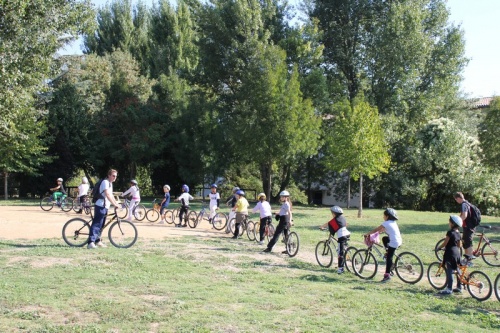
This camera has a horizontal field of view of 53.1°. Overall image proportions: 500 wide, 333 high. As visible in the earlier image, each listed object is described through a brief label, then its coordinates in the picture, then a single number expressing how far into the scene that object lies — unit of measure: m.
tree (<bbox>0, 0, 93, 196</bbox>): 19.61
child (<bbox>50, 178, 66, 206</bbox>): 24.44
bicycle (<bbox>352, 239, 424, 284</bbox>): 10.59
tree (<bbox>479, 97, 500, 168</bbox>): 25.48
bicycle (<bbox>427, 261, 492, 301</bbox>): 9.23
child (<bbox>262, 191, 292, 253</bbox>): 13.81
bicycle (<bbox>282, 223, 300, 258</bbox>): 13.46
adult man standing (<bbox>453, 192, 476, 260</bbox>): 12.16
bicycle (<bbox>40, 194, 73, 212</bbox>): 24.48
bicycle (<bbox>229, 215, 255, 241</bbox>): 16.92
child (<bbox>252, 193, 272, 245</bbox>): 15.06
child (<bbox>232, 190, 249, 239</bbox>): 16.83
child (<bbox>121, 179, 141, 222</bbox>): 19.41
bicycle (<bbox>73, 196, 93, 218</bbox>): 21.56
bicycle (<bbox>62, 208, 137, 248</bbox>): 12.96
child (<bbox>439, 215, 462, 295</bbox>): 9.66
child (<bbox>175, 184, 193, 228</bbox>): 19.49
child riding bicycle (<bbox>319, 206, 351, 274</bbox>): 11.55
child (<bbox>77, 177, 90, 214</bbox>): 21.60
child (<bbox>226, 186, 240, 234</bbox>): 18.19
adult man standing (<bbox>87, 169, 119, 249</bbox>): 12.27
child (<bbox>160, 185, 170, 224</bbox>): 20.48
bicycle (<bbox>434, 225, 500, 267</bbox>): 13.34
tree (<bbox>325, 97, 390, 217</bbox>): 25.59
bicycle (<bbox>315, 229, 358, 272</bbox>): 11.95
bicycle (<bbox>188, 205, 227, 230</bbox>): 19.41
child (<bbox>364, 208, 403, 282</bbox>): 10.54
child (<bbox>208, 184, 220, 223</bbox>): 19.55
